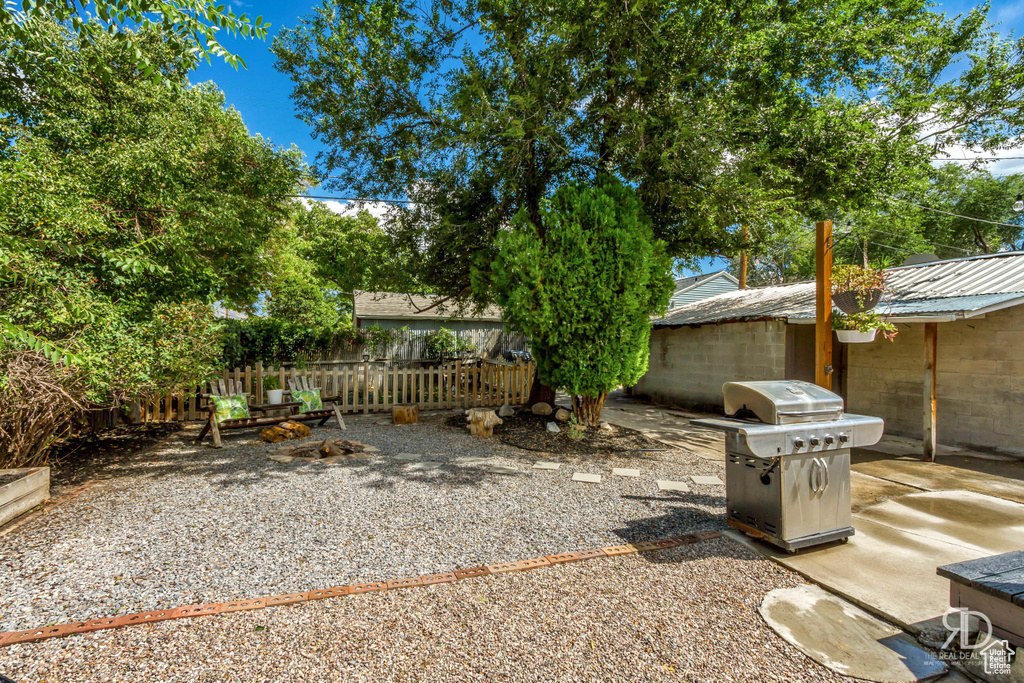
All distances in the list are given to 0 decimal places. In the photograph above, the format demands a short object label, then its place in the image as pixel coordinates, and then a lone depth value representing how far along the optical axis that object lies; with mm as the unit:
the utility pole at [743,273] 18288
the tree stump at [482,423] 7406
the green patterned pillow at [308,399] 8031
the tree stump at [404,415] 8422
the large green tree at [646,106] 6984
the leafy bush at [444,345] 18438
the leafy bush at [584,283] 6387
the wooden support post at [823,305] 5676
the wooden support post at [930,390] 6059
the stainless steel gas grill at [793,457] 3163
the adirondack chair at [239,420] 6598
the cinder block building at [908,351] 6367
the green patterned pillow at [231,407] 6953
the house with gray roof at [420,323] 19703
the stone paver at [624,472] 5363
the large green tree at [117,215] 4031
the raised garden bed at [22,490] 3672
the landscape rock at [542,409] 8391
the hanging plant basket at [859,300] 5602
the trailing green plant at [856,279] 5637
